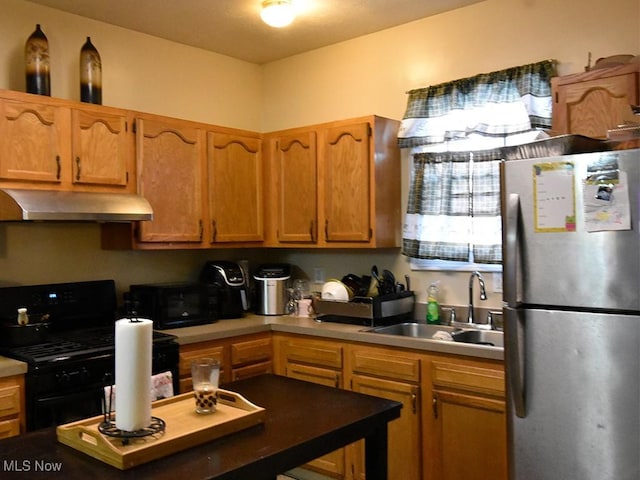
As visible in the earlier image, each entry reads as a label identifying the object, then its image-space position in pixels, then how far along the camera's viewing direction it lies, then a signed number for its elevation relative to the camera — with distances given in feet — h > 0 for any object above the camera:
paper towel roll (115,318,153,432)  4.57 -0.98
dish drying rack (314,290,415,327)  10.89 -1.25
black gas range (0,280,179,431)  8.48 -1.54
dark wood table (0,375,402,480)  4.27 -1.61
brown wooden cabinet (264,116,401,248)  11.44 +1.23
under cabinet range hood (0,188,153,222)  8.67 +0.67
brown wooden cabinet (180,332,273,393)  10.41 -2.04
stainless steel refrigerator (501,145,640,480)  6.36 -0.84
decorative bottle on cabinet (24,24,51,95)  9.98 +3.15
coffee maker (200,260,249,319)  12.01 -0.87
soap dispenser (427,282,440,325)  11.19 -1.26
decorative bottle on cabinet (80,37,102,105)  10.69 +3.18
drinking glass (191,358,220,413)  5.38 -1.26
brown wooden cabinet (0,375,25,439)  8.13 -2.18
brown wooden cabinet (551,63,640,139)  8.05 +2.00
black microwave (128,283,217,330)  11.03 -1.09
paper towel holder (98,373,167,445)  4.60 -1.47
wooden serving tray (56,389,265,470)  4.42 -1.52
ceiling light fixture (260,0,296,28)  10.32 +4.10
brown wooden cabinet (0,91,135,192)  9.34 +1.75
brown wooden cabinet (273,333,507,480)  8.72 -2.54
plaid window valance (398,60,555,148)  9.98 +2.47
